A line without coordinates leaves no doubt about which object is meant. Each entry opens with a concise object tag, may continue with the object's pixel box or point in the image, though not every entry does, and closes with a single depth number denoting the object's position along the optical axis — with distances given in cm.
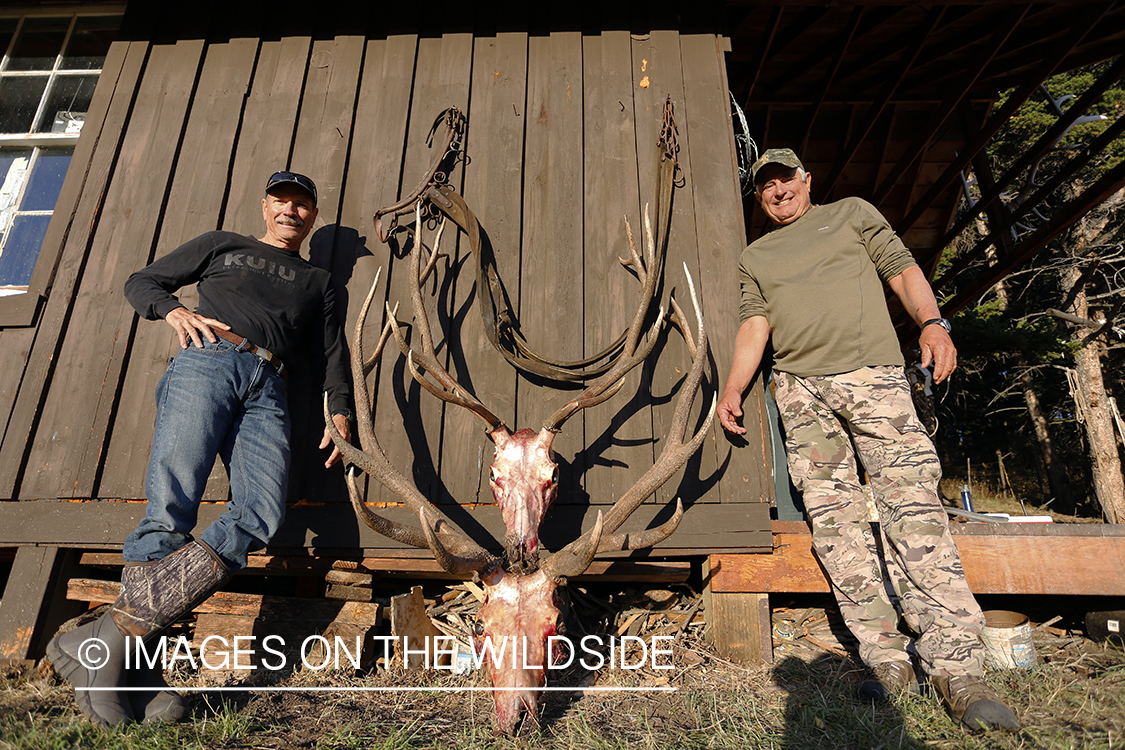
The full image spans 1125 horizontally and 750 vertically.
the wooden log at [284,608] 310
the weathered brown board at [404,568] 321
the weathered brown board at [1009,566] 317
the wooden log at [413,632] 296
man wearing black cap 227
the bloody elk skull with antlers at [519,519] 231
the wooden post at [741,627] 305
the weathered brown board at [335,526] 316
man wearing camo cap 256
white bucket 285
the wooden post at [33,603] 315
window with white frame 420
